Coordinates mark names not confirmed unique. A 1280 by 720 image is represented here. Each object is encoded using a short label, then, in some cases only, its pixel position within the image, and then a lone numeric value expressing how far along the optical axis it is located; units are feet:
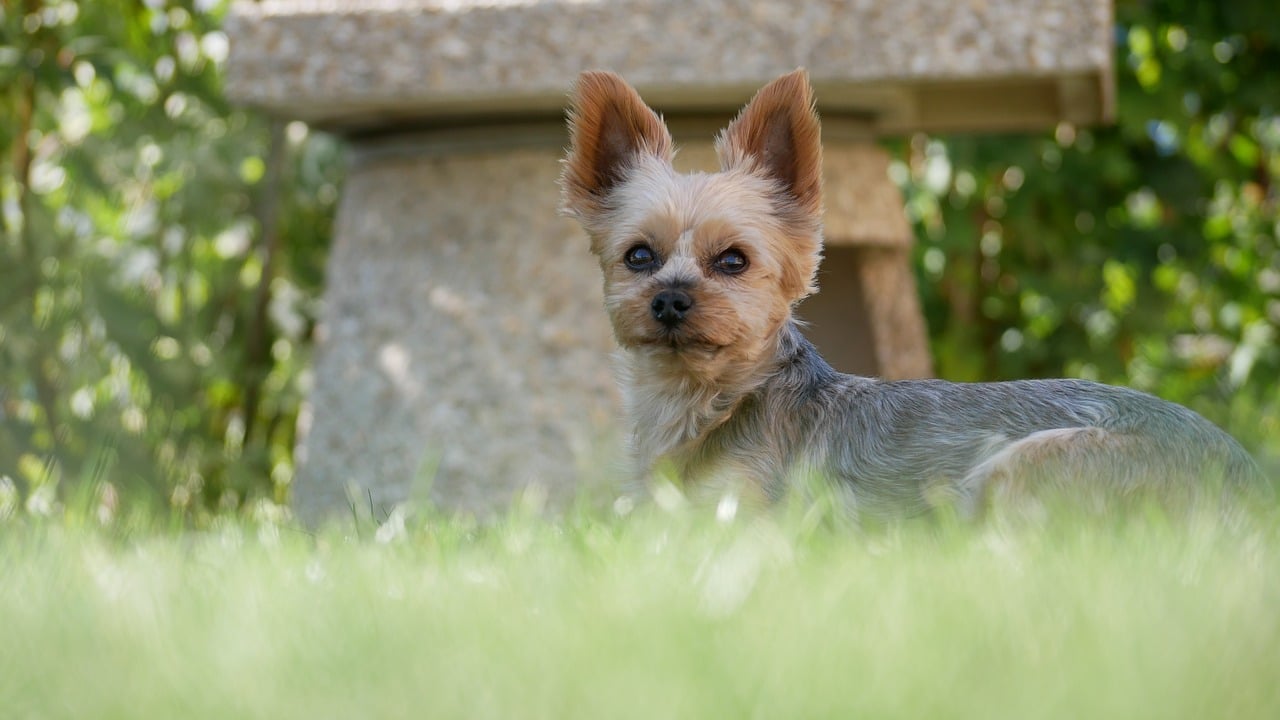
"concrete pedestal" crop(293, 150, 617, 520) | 19.04
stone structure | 17.29
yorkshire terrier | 10.74
